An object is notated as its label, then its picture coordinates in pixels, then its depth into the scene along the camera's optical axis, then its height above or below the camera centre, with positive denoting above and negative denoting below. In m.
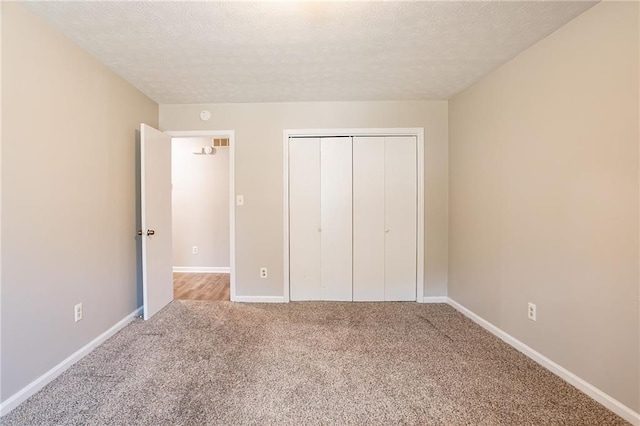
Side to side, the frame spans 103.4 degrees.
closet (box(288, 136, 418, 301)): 2.85 -0.08
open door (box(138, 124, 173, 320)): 2.37 -0.07
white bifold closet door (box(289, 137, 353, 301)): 2.87 -0.08
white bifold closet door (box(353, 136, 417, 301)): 2.85 -0.08
